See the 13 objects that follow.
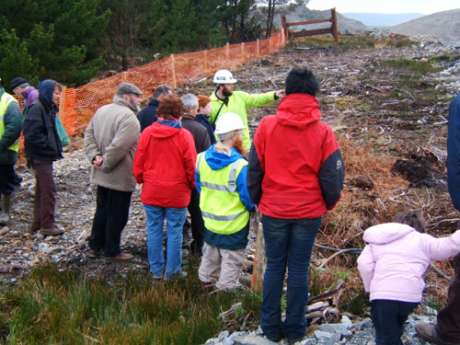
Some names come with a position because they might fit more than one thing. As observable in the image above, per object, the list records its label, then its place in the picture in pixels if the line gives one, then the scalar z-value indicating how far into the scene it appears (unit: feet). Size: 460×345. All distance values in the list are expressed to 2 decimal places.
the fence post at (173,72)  67.22
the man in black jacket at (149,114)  20.66
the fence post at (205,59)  82.57
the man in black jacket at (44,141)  22.36
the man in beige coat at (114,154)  19.61
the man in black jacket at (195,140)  19.92
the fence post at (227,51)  93.32
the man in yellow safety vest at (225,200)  16.08
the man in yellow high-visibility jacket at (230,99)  22.03
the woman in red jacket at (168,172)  18.11
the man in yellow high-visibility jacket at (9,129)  23.80
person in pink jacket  12.60
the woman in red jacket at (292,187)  13.12
